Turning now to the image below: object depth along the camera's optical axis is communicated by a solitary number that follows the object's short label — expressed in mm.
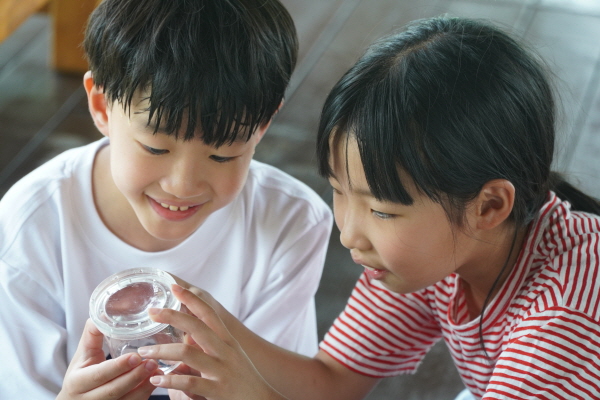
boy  1173
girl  1109
